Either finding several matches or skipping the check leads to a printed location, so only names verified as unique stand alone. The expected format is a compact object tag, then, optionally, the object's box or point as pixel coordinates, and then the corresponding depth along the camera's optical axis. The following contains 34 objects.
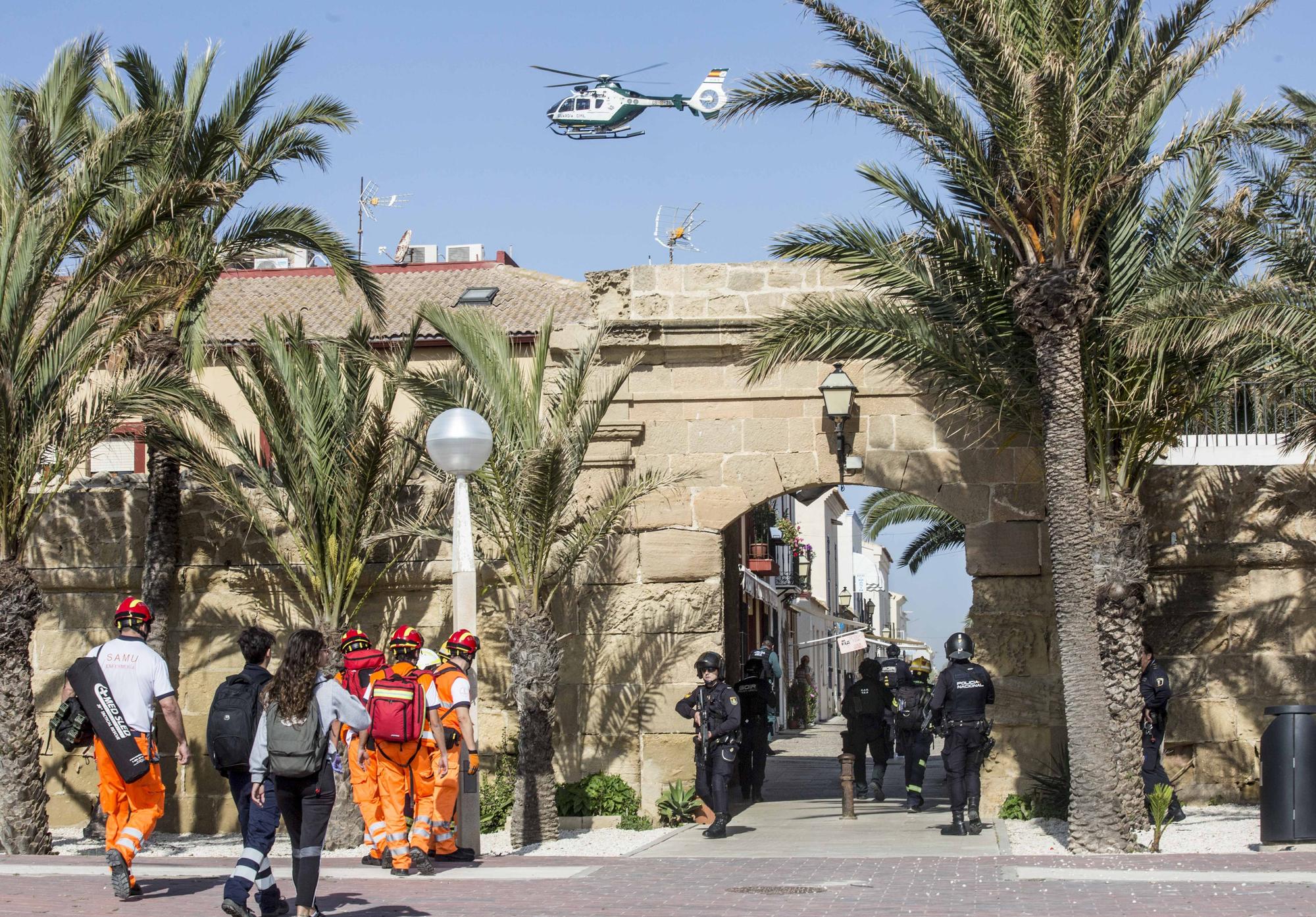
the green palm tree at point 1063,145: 11.68
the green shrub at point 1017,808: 14.20
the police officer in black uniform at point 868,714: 16.92
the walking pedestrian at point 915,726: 15.66
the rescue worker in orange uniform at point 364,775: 11.26
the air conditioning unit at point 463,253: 35.84
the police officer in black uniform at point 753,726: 16.72
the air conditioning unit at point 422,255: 36.84
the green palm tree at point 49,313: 12.45
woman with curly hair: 8.02
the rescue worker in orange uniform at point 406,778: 10.78
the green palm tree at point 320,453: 13.77
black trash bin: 11.12
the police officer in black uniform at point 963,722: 13.05
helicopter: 49.00
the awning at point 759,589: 29.70
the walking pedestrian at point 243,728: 8.66
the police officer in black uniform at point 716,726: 13.44
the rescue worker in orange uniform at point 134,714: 9.52
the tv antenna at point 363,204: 37.62
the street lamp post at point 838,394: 14.46
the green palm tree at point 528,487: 13.41
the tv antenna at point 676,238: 26.52
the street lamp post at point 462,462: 10.85
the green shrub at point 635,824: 14.56
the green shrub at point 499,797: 14.55
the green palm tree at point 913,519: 27.14
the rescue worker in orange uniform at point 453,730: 10.70
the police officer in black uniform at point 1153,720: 13.11
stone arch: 14.78
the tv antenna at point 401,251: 36.94
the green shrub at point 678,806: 14.75
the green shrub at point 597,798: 14.74
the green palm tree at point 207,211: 14.23
